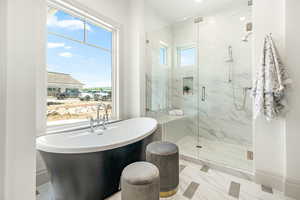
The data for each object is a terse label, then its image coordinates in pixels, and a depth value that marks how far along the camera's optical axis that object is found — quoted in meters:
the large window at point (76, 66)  2.03
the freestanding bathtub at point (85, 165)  1.31
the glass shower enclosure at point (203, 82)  2.87
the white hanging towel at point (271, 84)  1.54
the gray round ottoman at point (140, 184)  1.22
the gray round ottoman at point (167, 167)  1.62
